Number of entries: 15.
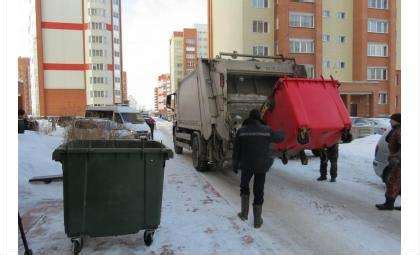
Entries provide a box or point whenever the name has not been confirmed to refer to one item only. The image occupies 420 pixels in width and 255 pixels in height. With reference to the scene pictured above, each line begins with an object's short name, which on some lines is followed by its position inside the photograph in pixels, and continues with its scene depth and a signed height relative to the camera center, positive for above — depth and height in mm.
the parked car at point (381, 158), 7147 -880
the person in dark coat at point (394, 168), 6195 -906
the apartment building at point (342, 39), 41094 +7887
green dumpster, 4273 -857
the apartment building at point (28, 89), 90688 +6388
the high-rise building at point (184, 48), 112812 +19134
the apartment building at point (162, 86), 135012 +9883
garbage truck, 8859 +451
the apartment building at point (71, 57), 62969 +9972
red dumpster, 6863 -24
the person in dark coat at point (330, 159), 8492 -1073
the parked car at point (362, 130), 19297 -922
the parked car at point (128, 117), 19736 -213
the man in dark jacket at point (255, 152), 5570 -575
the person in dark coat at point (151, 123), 22297 -564
